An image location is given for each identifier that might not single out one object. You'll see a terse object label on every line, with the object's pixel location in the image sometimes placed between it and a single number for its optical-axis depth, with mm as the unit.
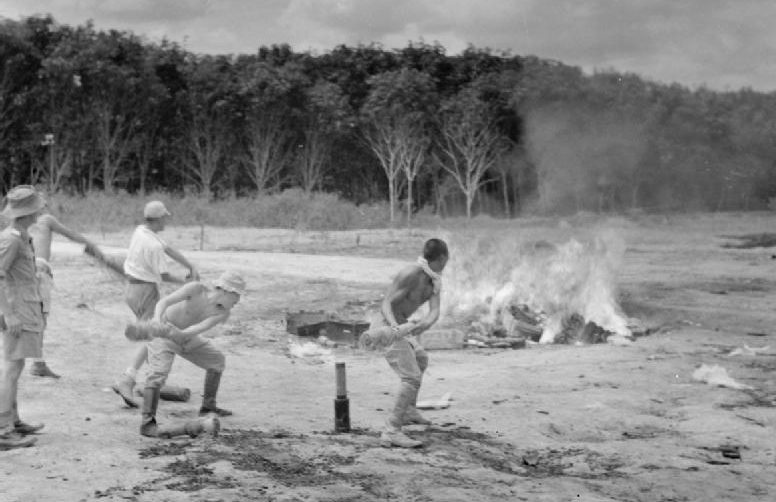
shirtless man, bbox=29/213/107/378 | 8328
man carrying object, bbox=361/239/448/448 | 7422
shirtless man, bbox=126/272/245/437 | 7215
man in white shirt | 8055
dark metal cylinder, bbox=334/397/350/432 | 7680
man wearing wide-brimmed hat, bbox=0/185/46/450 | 6891
